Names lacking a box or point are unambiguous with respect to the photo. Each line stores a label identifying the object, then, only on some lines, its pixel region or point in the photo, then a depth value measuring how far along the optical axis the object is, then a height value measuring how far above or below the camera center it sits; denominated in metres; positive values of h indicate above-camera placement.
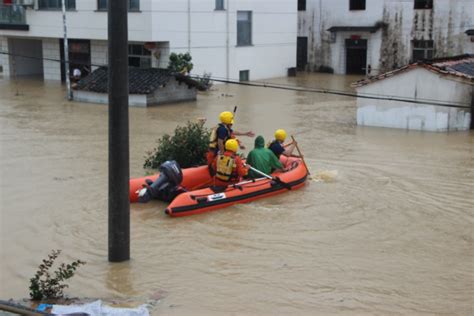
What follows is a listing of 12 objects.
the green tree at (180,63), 26.97 -0.80
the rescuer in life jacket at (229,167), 11.96 -2.17
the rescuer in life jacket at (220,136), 12.59 -1.70
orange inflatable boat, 11.30 -2.57
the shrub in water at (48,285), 7.17 -2.57
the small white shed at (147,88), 24.09 -1.63
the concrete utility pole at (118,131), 8.23 -1.09
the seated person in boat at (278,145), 13.45 -1.99
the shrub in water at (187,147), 13.84 -2.11
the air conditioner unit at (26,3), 29.69 +1.67
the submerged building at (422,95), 18.86 -1.41
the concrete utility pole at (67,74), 25.31 -1.20
